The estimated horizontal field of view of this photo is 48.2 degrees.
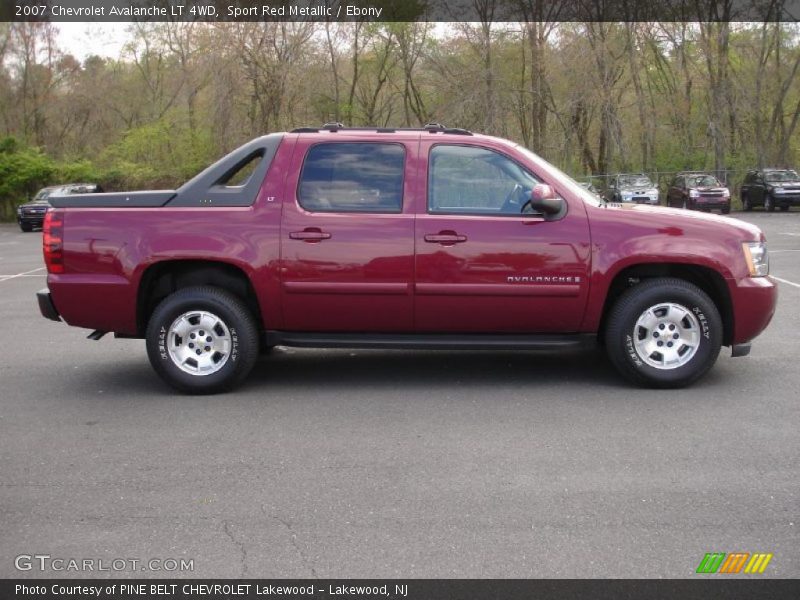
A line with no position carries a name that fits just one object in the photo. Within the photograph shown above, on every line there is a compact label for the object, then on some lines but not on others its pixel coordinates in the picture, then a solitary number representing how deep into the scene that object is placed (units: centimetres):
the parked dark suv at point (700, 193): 3303
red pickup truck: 641
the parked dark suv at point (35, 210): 3309
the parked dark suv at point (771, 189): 3278
